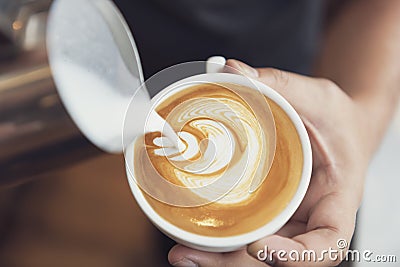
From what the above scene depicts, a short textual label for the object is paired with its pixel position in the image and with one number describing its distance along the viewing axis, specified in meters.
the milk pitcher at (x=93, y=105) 0.75
